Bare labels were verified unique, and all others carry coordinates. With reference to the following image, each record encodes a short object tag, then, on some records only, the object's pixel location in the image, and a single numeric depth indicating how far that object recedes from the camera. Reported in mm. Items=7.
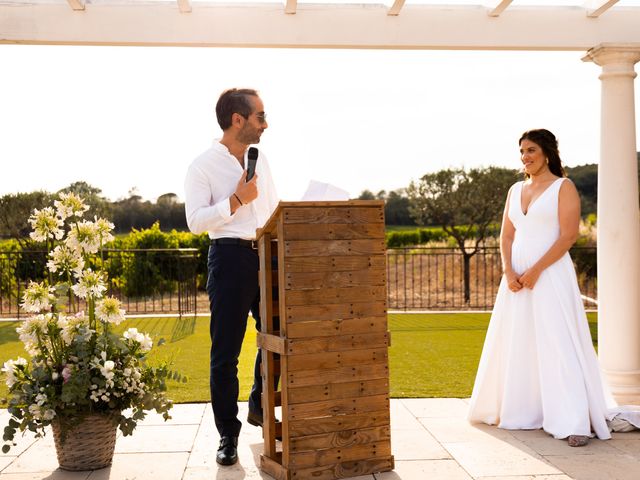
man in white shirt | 3906
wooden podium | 3516
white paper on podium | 3619
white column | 5488
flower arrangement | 3701
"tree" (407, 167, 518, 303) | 13742
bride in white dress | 4566
